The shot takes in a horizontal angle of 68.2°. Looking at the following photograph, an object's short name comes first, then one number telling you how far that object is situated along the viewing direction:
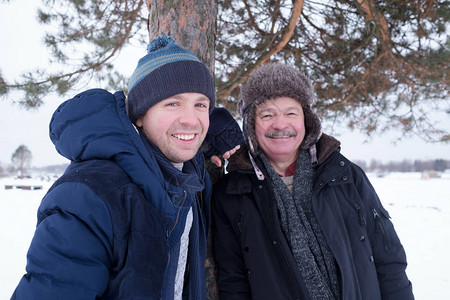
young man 0.91
